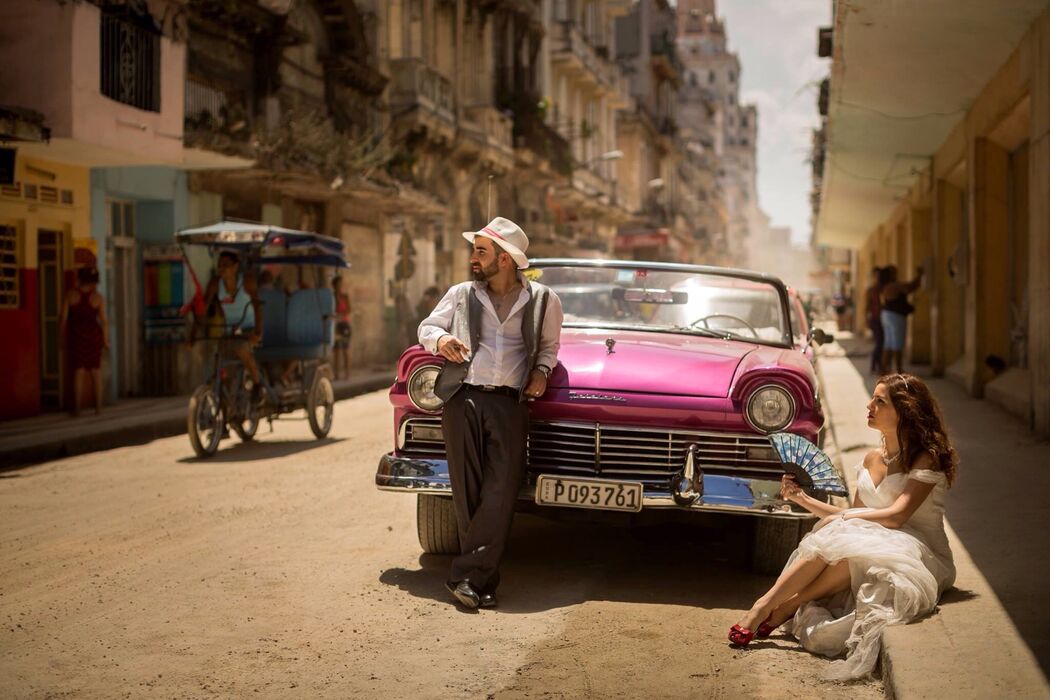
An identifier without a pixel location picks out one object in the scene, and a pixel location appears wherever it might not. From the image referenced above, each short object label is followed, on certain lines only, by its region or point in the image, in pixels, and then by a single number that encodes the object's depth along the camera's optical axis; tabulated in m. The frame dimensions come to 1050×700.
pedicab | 11.41
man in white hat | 5.62
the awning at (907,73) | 11.34
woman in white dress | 4.79
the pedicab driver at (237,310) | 11.53
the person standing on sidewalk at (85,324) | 14.34
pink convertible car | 5.69
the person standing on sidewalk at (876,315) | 19.38
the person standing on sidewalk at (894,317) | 17.55
